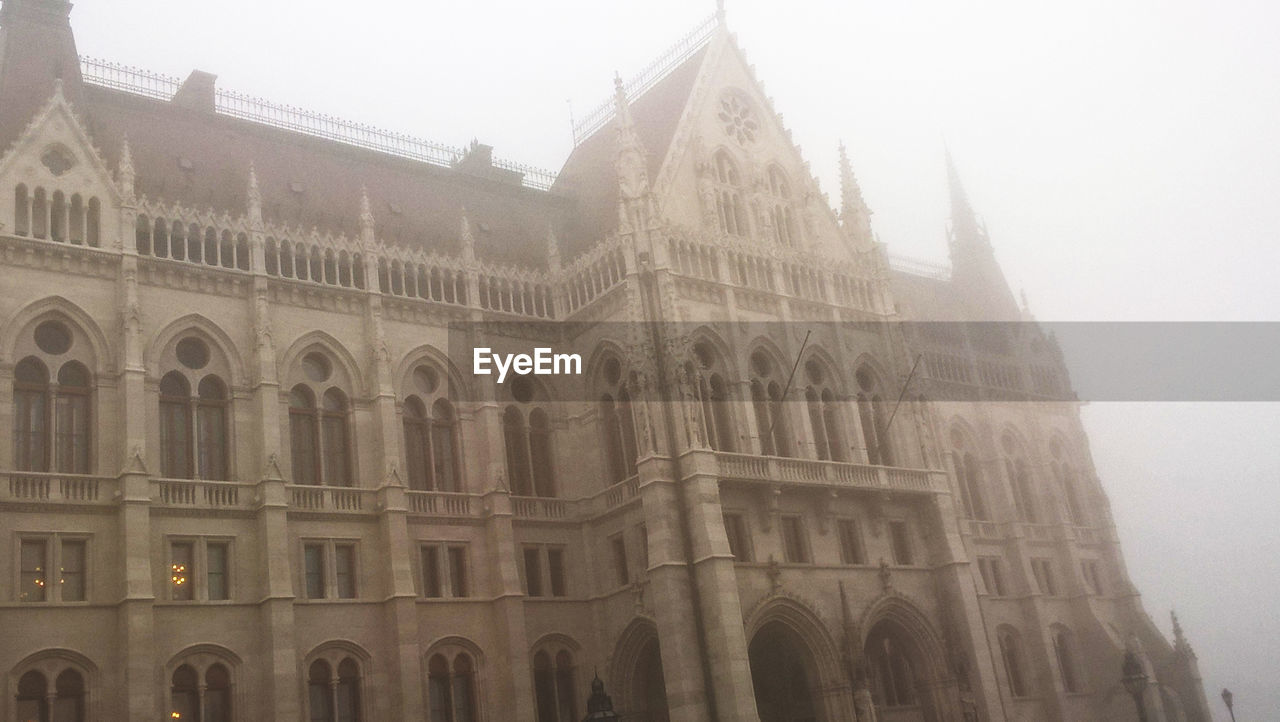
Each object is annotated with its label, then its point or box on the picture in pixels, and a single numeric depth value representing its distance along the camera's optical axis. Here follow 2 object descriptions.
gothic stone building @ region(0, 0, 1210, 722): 35.38
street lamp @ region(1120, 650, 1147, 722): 39.09
